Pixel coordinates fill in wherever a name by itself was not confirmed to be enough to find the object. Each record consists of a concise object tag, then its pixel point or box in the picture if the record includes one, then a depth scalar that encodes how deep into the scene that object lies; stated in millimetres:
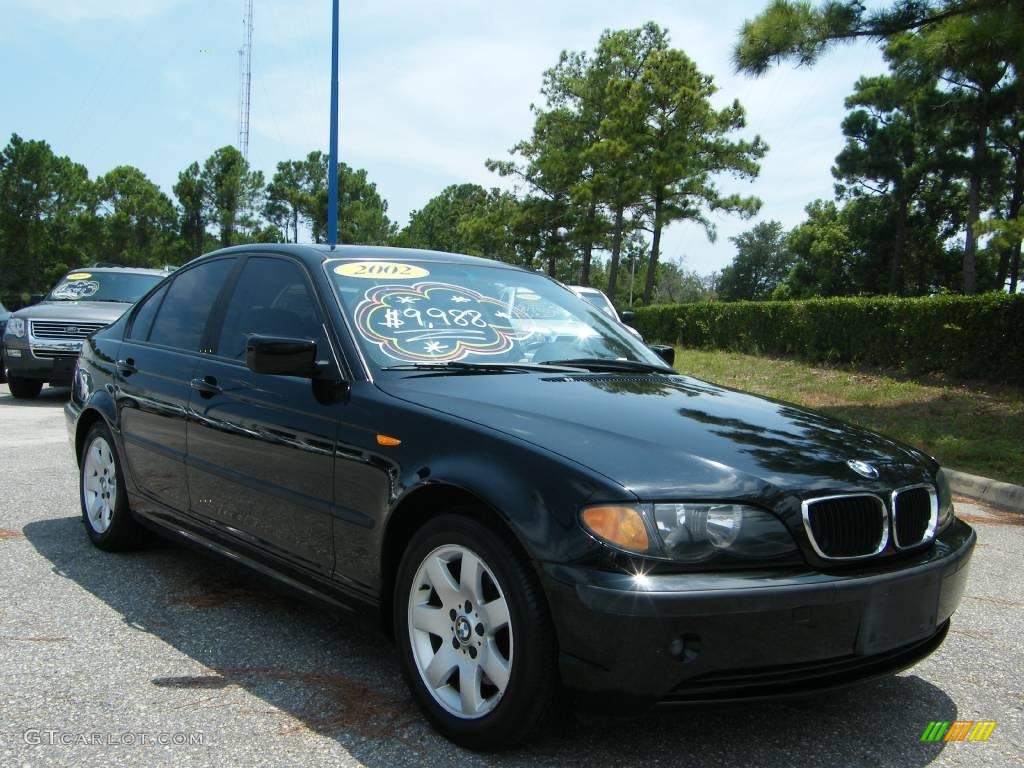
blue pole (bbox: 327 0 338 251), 19359
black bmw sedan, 2422
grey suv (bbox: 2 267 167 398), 12125
